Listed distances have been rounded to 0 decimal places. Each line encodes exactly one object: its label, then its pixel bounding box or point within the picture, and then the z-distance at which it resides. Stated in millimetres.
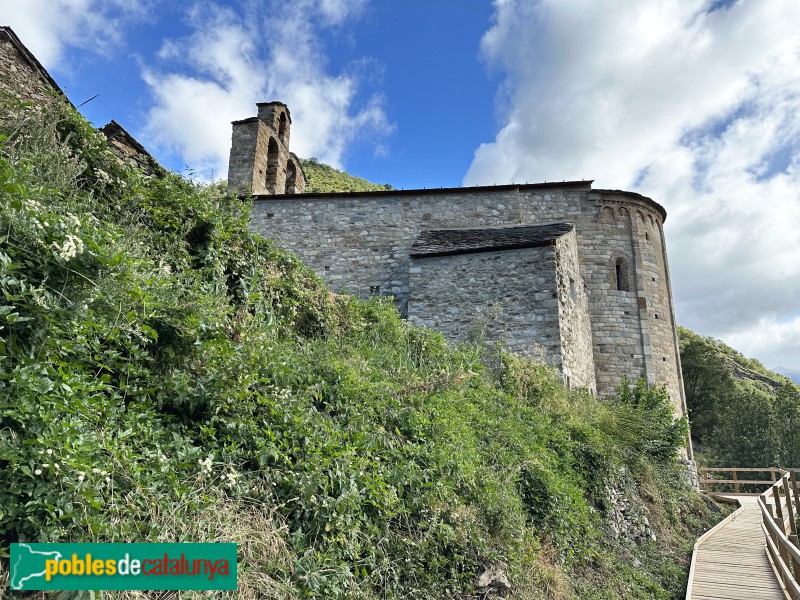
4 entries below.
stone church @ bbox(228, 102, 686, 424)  13562
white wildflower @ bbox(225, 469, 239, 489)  3080
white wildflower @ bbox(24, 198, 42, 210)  3086
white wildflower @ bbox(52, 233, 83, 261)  2982
